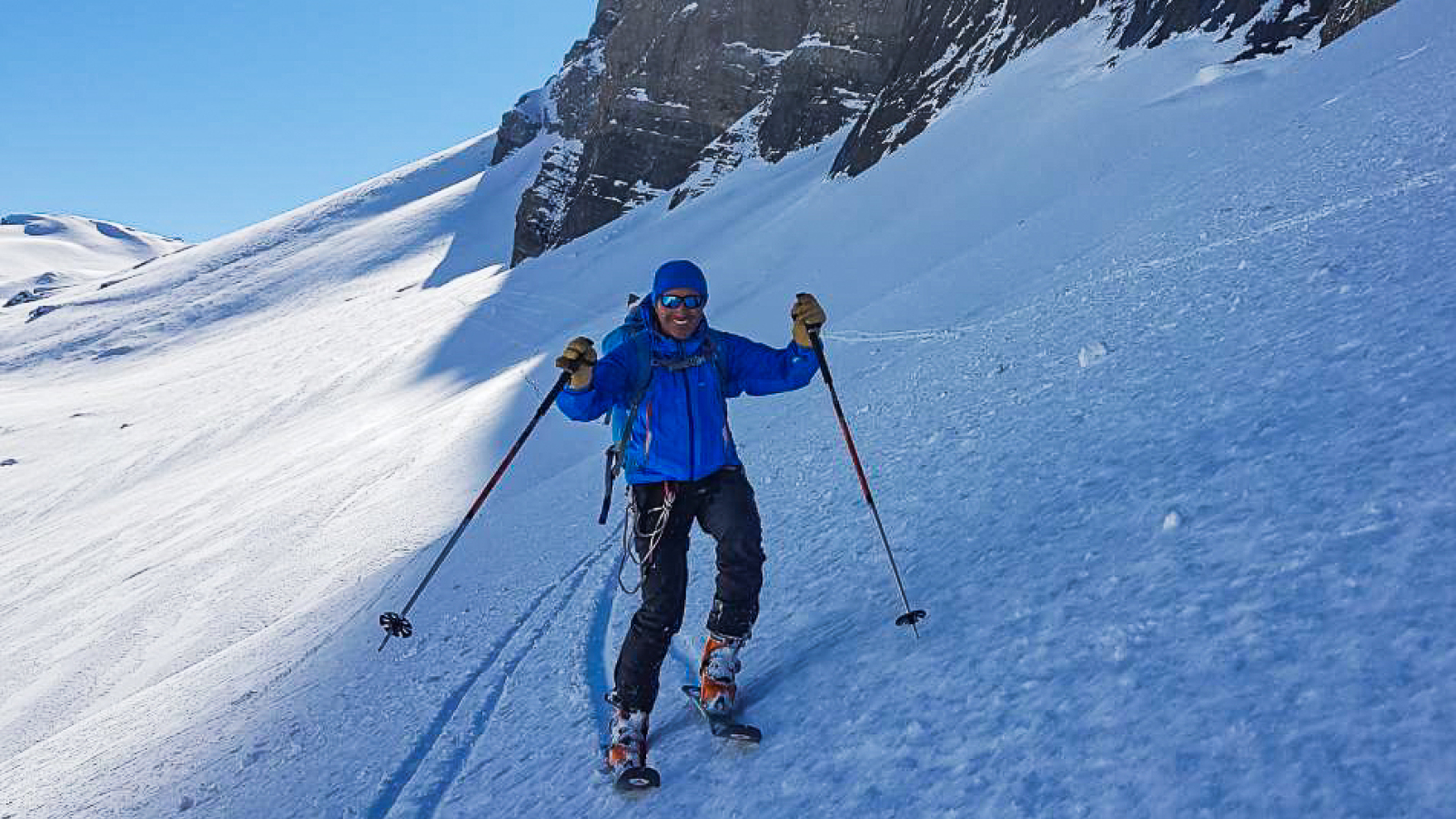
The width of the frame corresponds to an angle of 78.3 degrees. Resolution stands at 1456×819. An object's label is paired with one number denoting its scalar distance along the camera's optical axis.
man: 3.58
